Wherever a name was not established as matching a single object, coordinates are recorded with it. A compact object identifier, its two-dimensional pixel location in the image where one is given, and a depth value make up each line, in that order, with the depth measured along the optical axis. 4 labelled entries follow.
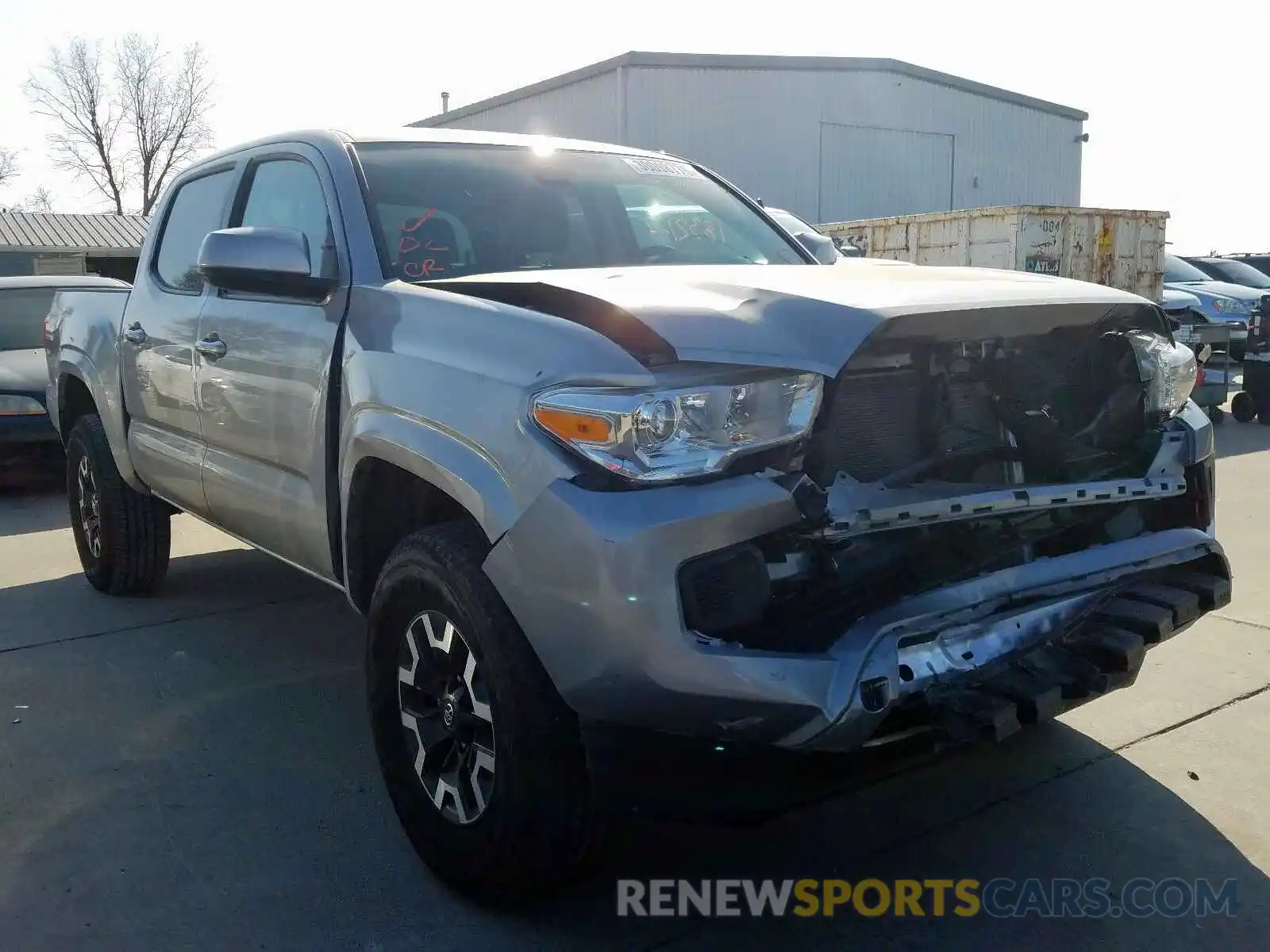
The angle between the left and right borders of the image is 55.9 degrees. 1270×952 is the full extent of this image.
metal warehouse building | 22.91
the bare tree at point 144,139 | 51.53
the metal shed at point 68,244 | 27.08
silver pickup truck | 2.25
